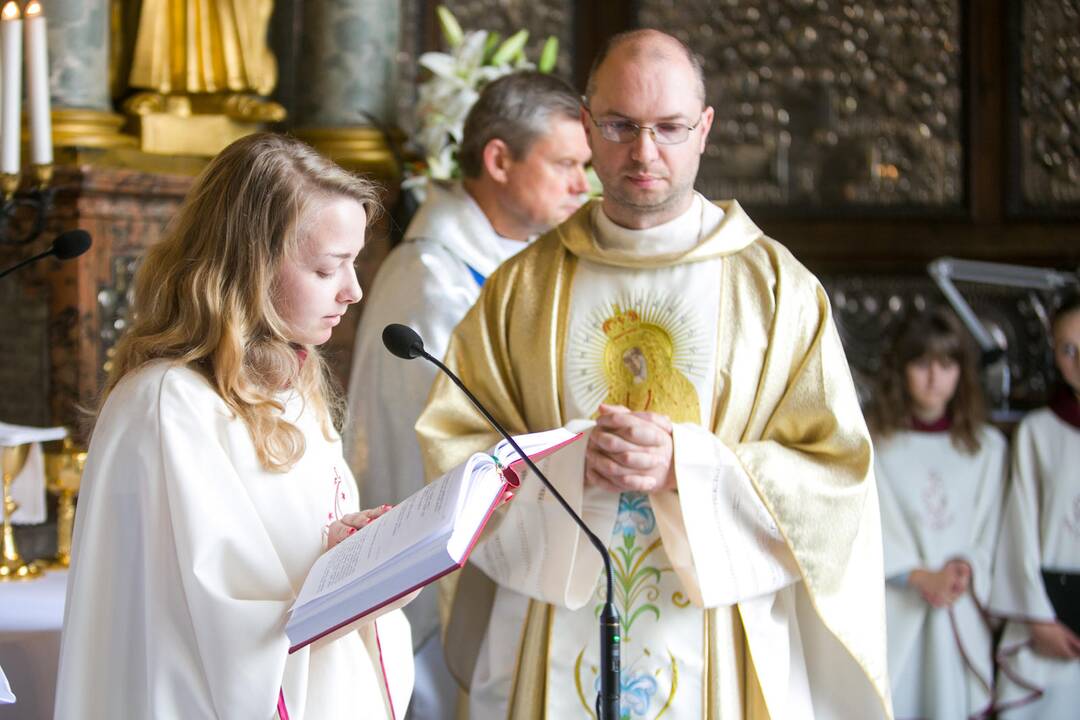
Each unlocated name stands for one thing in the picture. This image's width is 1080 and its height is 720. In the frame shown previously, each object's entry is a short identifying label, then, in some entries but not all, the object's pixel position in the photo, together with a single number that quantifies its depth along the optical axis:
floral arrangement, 4.56
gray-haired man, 3.75
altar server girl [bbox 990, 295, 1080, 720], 4.46
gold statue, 4.44
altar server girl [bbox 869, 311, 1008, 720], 4.56
